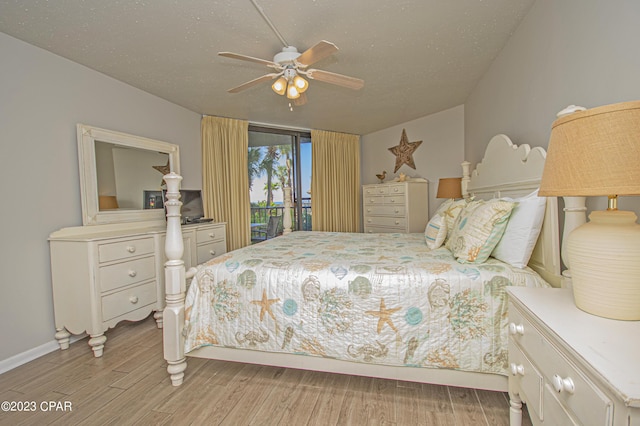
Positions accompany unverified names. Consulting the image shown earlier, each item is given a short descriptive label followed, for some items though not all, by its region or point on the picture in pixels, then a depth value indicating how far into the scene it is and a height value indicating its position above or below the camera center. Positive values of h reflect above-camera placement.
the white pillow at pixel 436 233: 2.08 -0.26
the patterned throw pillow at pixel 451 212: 2.21 -0.12
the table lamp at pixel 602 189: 0.73 +0.01
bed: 1.44 -0.58
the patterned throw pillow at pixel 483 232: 1.60 -0.20
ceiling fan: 1.95 +0.93
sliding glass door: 4.31 +0.43
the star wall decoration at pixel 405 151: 4.39 +0.73
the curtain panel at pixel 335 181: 4.66 +0.31
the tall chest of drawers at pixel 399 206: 3.96 -0.11
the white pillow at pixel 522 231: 1.52 -0.19
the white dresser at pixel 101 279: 2.07 -0.56
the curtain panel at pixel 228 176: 3.77 +0.36
